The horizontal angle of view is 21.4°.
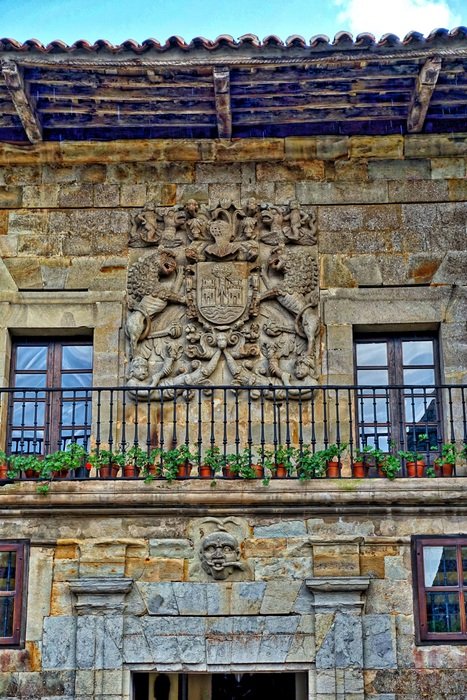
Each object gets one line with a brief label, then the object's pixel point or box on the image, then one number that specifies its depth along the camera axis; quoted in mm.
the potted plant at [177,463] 10047
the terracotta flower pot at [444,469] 10078
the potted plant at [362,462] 10055
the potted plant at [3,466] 10211
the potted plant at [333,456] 10023
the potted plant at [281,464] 10094
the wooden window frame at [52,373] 10938
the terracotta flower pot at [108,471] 10195
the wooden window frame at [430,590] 9734
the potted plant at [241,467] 10016
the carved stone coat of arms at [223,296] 10852
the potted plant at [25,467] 10102
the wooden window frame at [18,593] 9805
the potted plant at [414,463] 10062
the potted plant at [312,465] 10016
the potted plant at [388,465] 9930
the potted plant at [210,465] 10086
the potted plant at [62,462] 10086
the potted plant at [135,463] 10141
